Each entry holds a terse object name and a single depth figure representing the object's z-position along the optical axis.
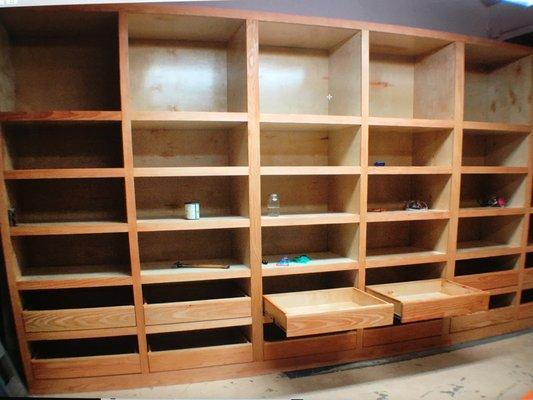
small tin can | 2.10
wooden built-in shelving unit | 1.96
